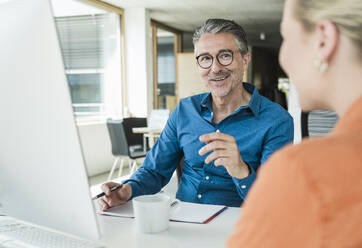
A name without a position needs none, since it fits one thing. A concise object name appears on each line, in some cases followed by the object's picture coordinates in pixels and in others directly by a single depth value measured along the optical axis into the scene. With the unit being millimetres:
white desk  906
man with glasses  1535
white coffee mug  974
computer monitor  685
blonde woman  407
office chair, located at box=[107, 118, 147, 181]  4988
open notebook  1085
